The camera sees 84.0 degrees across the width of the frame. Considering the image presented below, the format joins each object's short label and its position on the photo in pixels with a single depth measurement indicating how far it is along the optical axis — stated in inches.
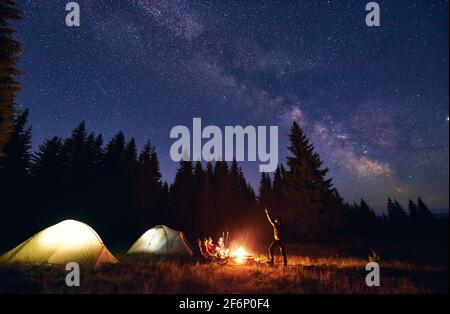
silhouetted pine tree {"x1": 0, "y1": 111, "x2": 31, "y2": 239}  1022.1
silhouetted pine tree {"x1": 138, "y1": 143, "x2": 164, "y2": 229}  1595.7
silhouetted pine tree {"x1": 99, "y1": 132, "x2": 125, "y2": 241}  1289.4
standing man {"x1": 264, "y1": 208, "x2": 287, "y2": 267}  430.6
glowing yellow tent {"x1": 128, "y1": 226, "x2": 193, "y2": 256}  613.3
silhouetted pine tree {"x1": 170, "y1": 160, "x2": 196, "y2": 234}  1787.0
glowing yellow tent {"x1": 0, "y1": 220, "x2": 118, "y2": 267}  398.9
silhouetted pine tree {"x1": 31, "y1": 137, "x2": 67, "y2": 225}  1177.1
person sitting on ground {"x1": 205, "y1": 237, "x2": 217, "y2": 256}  519.3
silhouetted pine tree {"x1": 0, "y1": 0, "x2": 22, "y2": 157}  558.3
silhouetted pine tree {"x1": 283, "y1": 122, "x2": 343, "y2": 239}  1131.9
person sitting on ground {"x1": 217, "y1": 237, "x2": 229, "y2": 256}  501.0
